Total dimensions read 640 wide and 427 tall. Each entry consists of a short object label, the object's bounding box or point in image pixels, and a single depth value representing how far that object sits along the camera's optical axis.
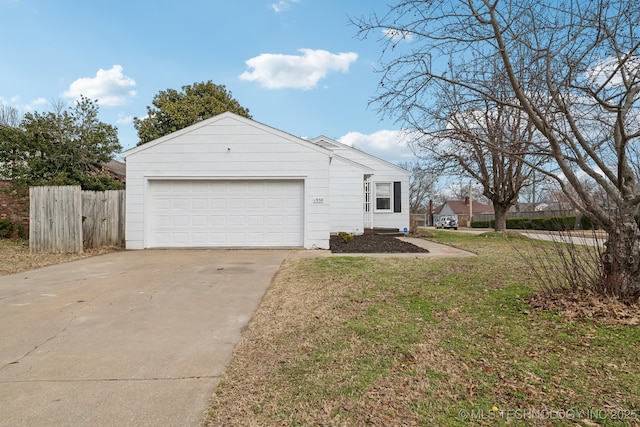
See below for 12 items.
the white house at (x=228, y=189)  10.99
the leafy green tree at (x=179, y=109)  22.53
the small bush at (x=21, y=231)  12.98
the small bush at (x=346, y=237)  12.66
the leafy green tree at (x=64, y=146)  12.32
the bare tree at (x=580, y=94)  3.93
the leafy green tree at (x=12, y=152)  12.21
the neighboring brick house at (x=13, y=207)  13.03
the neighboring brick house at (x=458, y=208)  56.69
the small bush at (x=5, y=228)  12.58
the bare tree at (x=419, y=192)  43.92
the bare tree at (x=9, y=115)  27.70
